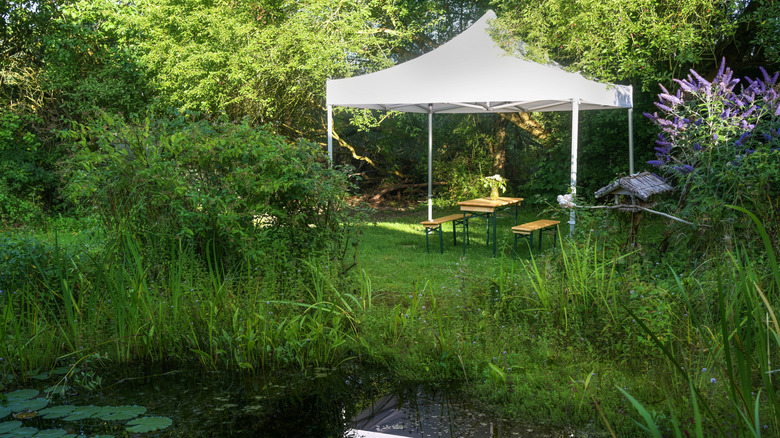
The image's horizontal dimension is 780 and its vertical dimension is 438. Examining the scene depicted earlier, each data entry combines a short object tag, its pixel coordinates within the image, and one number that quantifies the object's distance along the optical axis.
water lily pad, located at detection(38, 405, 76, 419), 2.71
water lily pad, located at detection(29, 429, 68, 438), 2.50
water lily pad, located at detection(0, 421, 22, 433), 2.53
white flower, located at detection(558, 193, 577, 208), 4.60
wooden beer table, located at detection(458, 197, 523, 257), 6.89
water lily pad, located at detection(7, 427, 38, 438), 2.50
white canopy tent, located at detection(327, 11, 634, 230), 6.48
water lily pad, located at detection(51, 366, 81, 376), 3.27
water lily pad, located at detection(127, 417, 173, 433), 2.57
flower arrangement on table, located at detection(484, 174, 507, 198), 7.18
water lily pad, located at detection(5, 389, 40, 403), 2.92
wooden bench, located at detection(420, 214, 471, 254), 6.92
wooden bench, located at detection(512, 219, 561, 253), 6.11
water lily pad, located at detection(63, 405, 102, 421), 2.68
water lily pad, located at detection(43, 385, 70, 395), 2.96
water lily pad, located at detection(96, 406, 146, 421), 2.69
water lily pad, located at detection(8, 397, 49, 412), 2.80
